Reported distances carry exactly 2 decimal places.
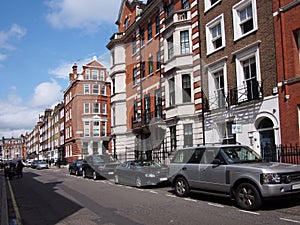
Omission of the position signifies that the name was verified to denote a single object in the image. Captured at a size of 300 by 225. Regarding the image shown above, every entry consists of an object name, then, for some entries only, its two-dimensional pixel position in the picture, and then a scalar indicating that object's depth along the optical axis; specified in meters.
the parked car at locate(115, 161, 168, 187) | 16.45
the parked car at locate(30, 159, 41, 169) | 54.57
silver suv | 9.35
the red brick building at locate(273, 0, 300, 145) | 14.88
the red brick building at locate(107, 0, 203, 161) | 22.84
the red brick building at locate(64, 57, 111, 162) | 53.19
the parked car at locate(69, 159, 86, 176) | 28.38
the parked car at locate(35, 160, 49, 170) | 51.22
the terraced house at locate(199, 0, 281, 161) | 16.44
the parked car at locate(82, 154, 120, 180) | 22.69
